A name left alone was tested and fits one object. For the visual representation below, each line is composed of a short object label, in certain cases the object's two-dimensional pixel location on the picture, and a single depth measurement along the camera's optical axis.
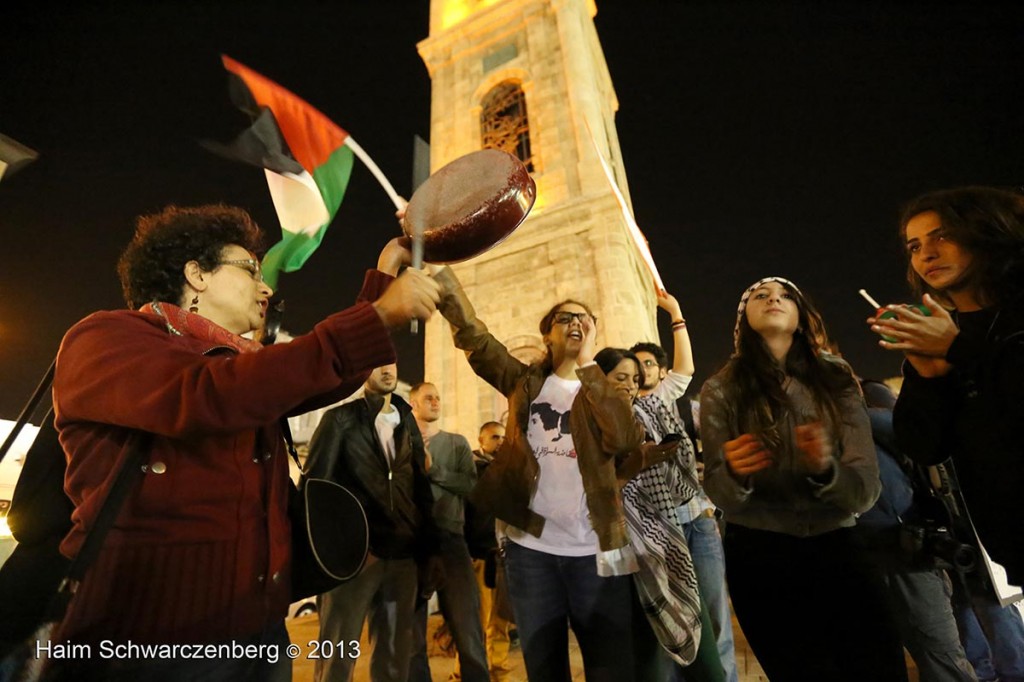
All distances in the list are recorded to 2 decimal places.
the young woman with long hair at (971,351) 1.40
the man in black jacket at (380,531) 3.04
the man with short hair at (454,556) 3.18
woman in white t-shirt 2.20
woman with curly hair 1.14
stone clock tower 10.55
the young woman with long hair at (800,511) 1.74
